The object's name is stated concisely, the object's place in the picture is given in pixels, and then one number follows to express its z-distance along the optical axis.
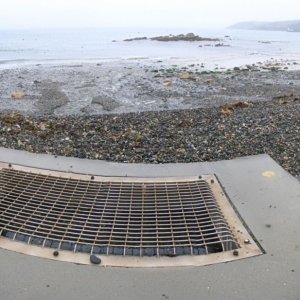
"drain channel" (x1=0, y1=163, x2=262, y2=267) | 2.86
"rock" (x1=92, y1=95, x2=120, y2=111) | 11.35
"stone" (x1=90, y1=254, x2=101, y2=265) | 2.72
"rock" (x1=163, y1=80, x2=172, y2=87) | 15.99
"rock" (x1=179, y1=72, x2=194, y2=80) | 17.92
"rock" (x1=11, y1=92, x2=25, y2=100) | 13.19
